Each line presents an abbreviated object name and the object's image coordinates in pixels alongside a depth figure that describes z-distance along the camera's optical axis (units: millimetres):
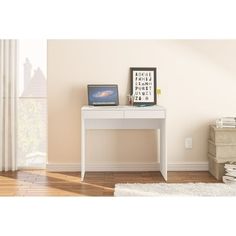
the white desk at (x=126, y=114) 3973
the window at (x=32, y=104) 4484
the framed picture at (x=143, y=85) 4418
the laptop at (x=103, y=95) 4344
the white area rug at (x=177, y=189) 3439
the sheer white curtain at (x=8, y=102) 4375
